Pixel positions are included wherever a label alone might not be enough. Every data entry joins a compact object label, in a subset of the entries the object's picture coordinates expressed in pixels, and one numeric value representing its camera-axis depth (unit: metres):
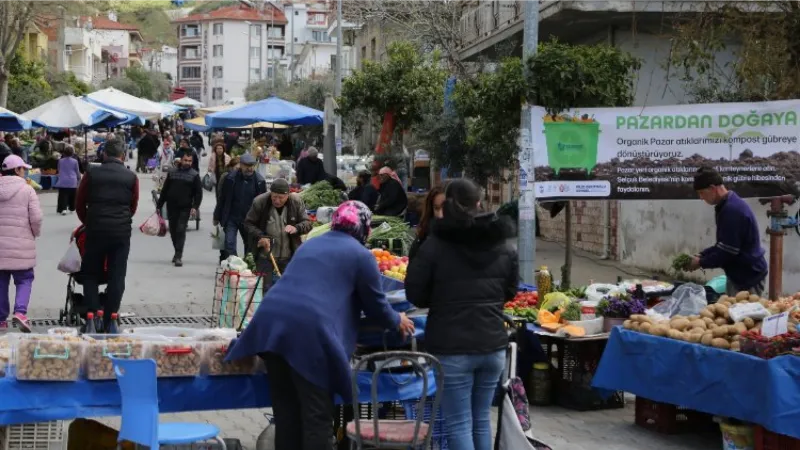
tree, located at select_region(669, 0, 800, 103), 12.96
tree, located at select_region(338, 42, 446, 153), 23.02
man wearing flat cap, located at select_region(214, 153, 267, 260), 15.54
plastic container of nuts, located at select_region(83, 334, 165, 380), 6.37
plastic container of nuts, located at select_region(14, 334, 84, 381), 6.28
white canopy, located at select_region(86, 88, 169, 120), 32.16
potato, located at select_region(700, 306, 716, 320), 8.48
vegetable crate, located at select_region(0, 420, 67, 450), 6.53
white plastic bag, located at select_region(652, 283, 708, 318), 9.09
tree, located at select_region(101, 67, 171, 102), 91.06
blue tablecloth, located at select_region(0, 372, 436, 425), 6.32
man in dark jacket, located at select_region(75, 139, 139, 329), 10.68
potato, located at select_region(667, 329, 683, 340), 8.22
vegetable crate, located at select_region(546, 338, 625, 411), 9.29
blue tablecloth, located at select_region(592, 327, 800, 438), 7.21
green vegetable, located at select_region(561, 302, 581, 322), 9.44
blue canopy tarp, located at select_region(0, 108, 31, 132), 26.22
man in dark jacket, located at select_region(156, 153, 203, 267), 17.09
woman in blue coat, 5.78
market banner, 11.52
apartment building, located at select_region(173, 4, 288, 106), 141.50
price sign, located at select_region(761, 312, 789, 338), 7.71
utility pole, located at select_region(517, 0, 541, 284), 11.58
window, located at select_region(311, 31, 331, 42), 115.31
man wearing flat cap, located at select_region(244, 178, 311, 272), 11.58
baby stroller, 10.88
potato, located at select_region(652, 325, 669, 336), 8.37
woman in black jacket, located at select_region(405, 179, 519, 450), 6.21
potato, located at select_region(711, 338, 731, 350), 7.86
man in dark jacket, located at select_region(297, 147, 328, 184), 22.44
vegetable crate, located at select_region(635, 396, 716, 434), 8.58
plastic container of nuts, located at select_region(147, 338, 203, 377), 6.50
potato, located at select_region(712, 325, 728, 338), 8.00
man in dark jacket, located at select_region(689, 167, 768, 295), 9.04
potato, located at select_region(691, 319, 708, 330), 8.29
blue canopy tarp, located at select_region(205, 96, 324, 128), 24.39
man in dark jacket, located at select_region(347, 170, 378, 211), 17.34
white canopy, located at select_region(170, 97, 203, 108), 64.69
